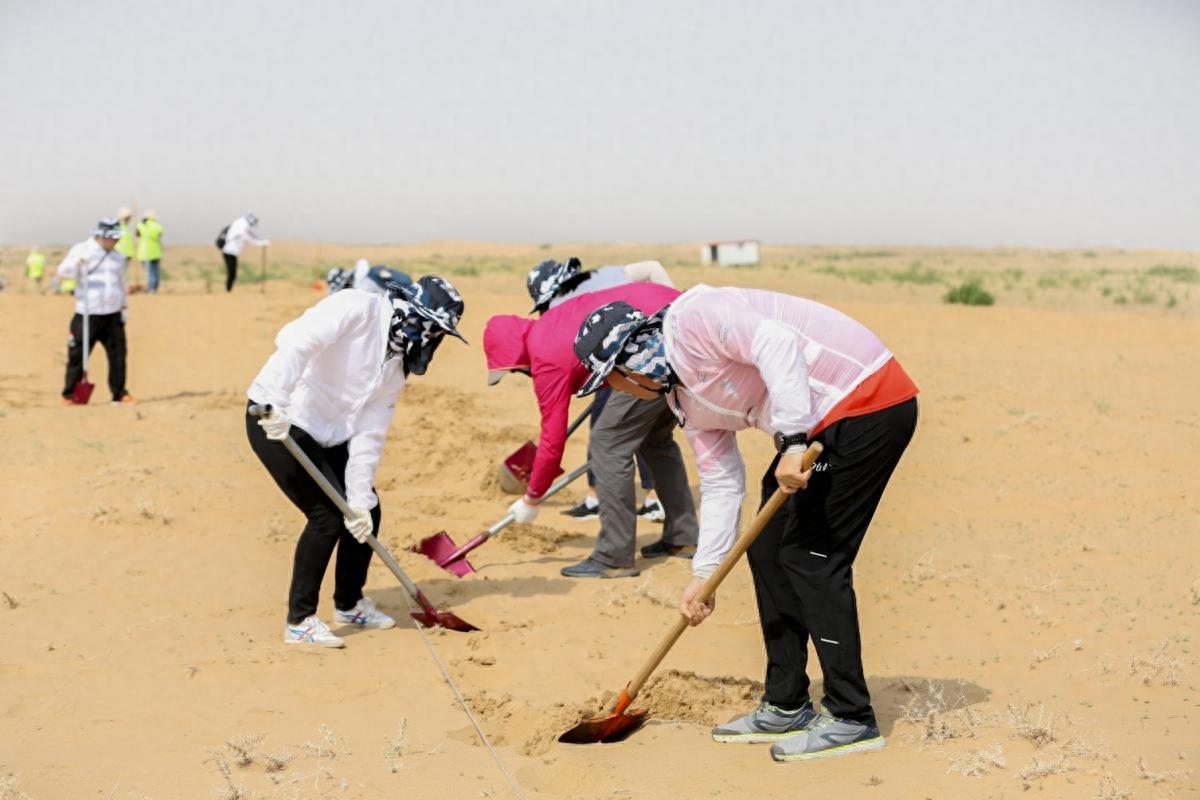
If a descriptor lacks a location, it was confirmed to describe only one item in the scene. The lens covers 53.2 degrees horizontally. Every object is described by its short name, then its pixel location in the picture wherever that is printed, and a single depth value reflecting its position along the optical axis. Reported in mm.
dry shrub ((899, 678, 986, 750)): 4258
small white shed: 50906
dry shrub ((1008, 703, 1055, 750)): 4071
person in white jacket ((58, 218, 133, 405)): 11273
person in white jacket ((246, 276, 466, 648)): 5086
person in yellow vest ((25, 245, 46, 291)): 25434
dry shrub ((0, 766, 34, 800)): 3779
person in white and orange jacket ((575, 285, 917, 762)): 3754
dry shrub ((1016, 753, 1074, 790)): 3801
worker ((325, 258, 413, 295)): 10195
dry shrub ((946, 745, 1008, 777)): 3898
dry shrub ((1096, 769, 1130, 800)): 3600
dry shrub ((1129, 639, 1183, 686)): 4852
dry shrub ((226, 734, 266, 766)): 4180
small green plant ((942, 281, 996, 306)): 21375
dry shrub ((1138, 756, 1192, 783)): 3736
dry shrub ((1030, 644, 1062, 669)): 5244
